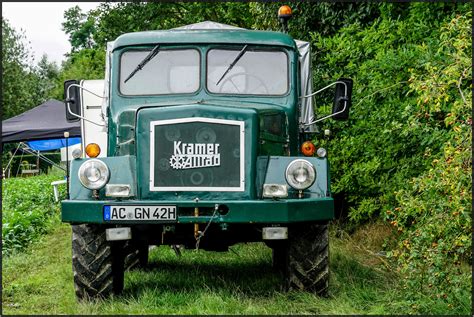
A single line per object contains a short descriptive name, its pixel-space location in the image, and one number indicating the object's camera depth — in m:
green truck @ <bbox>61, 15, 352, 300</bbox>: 6.23
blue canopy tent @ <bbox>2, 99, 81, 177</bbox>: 17.14
